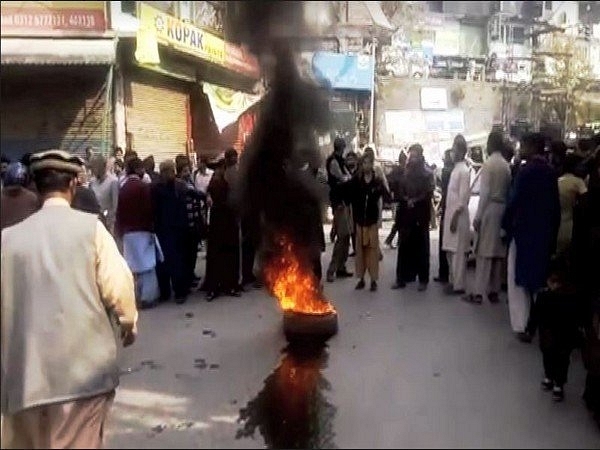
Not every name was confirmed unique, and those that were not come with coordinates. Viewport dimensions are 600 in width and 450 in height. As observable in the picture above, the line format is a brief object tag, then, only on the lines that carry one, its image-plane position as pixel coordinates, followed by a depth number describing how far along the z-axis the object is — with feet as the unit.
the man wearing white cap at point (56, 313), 9.57
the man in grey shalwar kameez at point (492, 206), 24.16
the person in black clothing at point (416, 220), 28.96
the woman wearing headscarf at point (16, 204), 13.37
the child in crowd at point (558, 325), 15.83
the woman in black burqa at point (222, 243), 27.02
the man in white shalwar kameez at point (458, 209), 26.91
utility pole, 47.08
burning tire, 19.38
